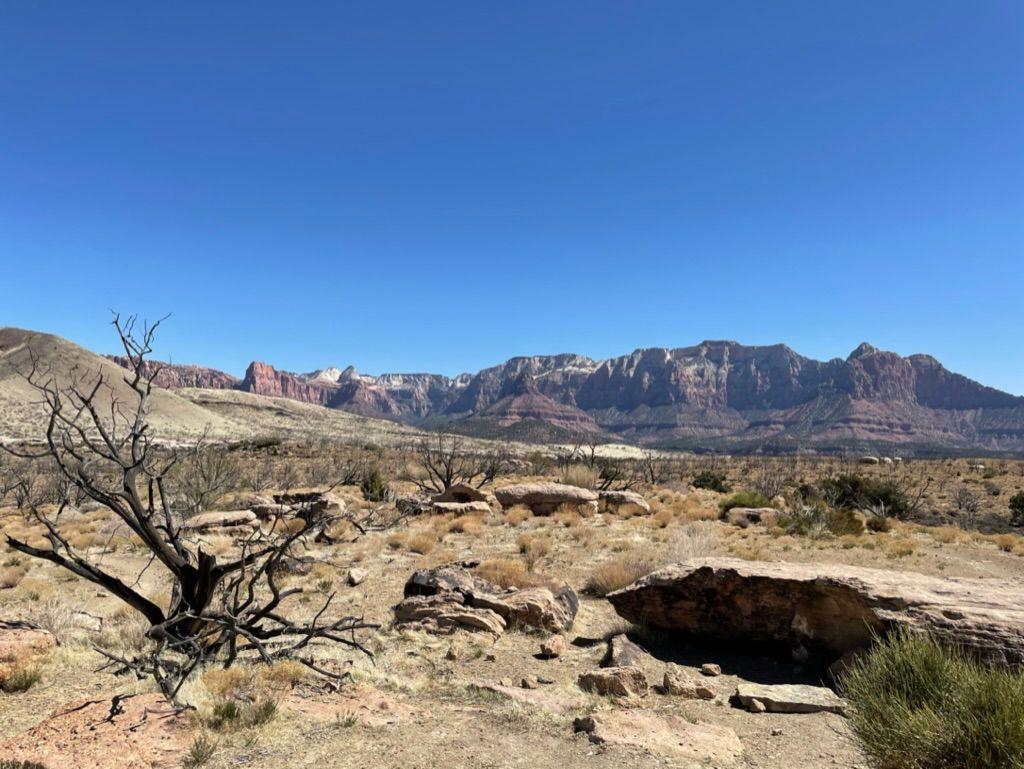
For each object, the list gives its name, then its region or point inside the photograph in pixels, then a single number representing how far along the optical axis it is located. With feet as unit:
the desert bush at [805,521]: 53.88
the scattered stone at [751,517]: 60.80
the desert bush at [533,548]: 45.91
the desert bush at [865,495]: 78.64
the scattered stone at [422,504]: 61.16
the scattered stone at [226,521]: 53.63
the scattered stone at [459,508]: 64.95
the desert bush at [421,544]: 49.49
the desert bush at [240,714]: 16.15
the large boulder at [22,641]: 19.67
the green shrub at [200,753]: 14.14
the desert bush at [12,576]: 36.39
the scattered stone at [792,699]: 19.20
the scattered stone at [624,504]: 68.69
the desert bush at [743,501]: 71.10
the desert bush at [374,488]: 81.46
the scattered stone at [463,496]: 73.46
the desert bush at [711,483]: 109.41
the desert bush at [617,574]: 36.45
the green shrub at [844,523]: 54.49
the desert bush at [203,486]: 64.26
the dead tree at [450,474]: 82.29
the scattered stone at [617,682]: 20.35
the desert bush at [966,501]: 88.18
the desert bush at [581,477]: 89.15
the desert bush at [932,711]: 10.63
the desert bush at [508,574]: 36.42
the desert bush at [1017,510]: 80.82
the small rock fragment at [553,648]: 25.25
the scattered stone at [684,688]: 20.74
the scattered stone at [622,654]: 23.41
